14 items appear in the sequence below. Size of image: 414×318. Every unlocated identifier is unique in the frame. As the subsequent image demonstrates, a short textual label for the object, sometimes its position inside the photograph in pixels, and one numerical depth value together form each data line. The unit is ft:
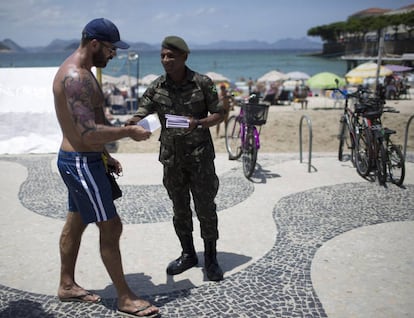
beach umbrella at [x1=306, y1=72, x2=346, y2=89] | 68.90
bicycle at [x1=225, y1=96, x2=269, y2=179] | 21.56
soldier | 10.41
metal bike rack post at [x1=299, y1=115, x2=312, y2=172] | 21.42
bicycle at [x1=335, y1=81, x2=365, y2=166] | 21.95
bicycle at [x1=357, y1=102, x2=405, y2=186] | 19.33
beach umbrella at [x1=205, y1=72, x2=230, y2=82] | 81.20
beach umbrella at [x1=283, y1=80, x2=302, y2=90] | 88.36
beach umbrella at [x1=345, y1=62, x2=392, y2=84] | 71.62
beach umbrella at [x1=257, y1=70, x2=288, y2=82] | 96.08
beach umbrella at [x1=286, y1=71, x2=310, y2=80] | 90.84
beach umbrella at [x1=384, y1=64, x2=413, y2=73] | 81.82
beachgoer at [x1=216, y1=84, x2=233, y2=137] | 34.60
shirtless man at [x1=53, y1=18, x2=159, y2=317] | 8.27
